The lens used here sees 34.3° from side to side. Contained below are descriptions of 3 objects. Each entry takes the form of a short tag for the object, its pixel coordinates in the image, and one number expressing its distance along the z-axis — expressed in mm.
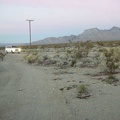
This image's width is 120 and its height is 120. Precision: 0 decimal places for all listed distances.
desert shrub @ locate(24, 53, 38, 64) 21495
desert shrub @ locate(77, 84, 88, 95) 8705
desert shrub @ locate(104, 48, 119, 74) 12772
